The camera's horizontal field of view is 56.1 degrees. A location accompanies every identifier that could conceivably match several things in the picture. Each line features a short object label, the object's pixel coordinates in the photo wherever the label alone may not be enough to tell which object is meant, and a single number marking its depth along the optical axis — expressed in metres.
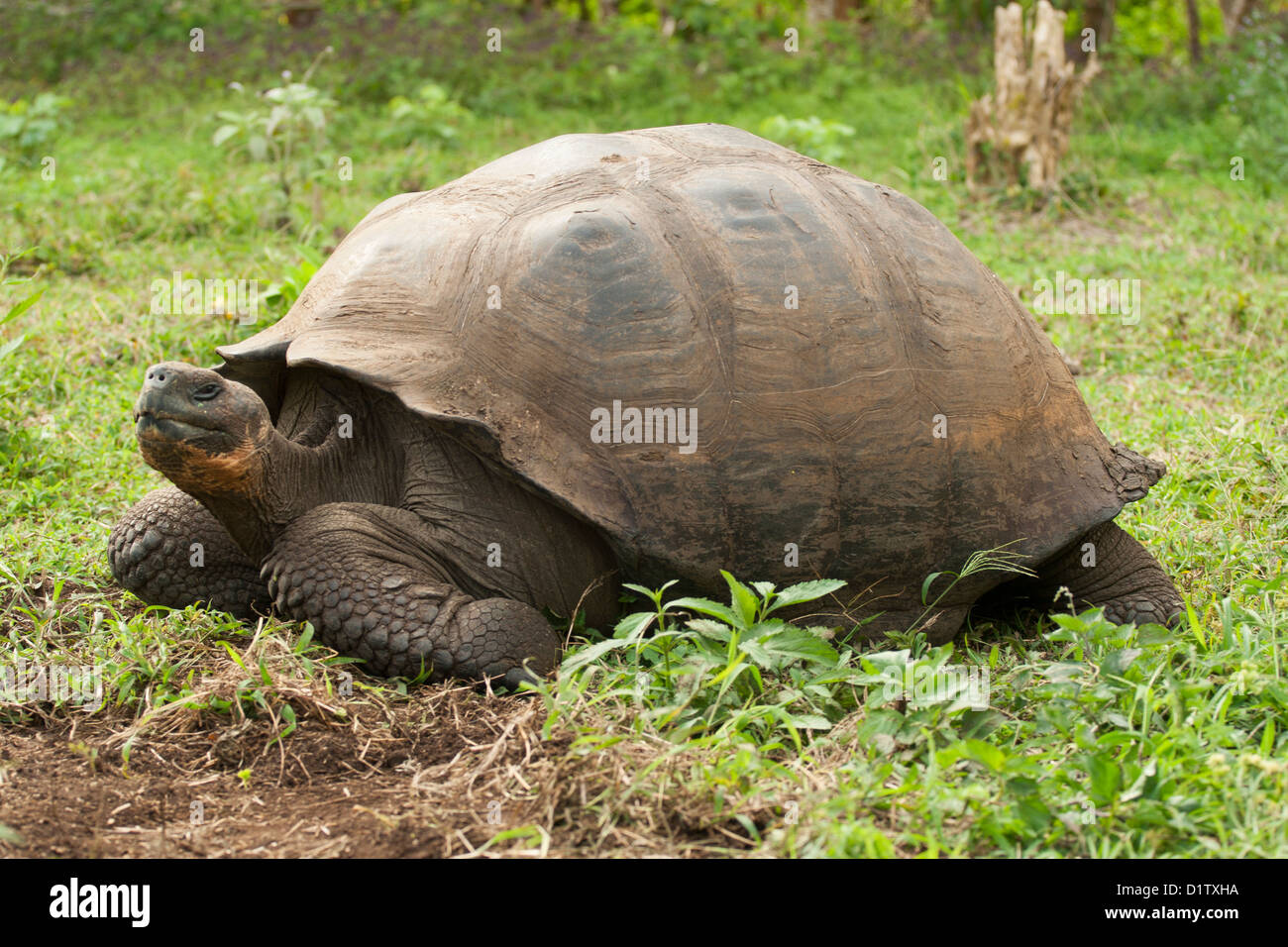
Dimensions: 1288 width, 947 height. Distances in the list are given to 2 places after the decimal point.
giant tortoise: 3.21
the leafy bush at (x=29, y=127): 8.95
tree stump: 8.85
